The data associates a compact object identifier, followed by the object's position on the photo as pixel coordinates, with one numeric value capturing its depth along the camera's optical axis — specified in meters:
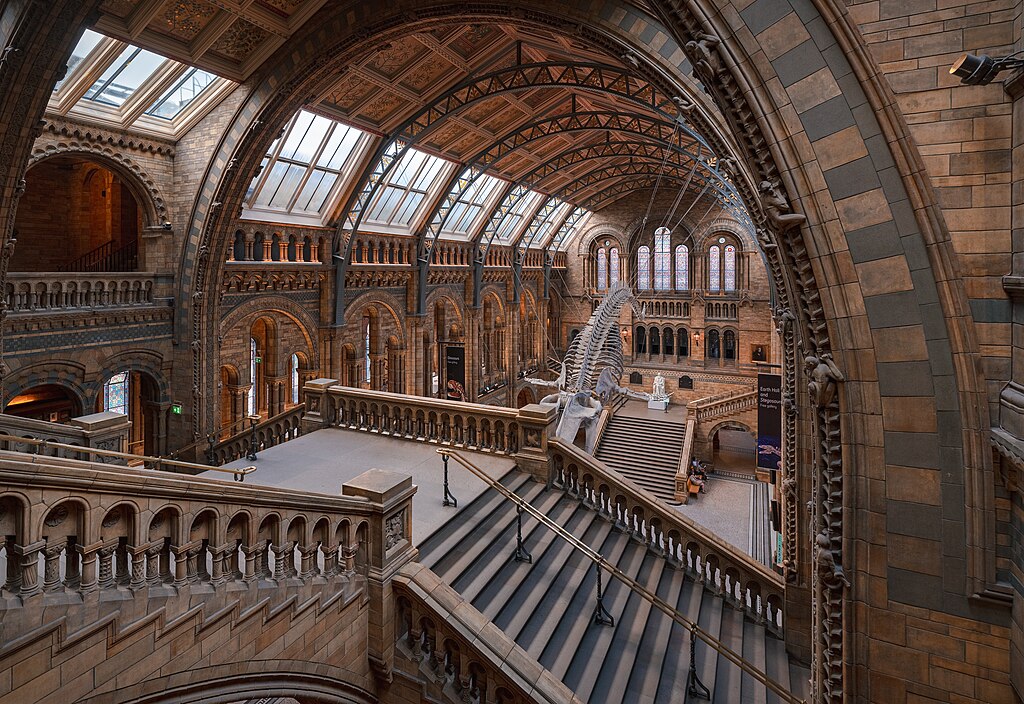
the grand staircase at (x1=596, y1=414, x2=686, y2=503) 22.28
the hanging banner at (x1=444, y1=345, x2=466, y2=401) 15.48
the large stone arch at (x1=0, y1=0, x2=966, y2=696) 3.22
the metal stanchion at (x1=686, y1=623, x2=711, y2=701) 5.34
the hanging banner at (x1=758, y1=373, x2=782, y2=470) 11.63
